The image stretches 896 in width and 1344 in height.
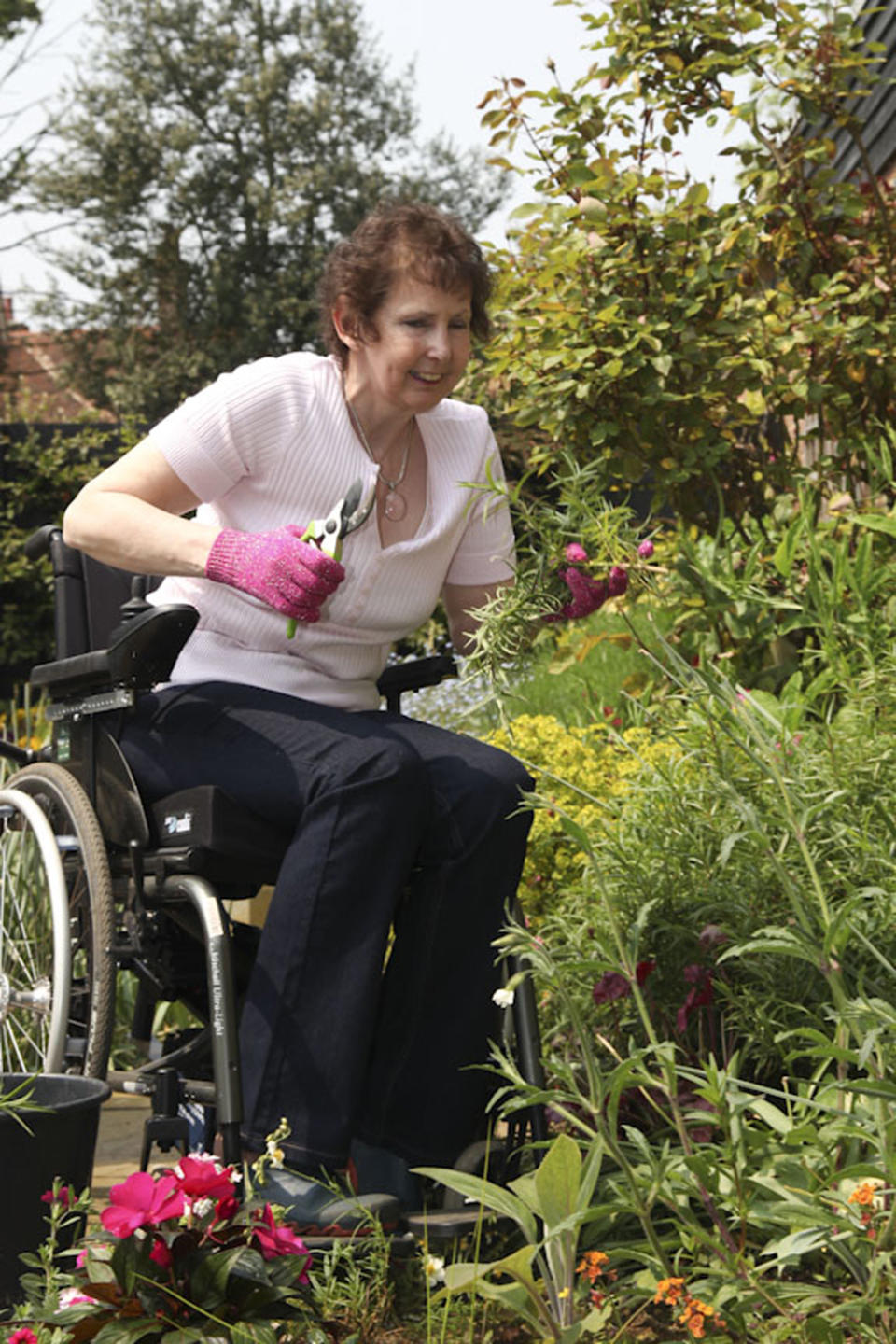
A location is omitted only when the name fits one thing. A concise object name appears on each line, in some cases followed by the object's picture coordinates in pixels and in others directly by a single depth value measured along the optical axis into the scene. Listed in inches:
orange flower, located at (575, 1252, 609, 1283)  118.4
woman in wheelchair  129.4
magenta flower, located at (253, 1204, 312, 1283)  114.9
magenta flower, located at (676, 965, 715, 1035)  134.7
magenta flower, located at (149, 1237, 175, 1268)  113.4
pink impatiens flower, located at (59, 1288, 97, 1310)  114.1
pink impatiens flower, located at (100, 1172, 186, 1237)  112.7
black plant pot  122.8
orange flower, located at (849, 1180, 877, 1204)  113.0
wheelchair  131.0
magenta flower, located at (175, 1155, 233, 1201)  114.3
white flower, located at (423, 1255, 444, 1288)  121.1
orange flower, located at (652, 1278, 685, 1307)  114.4
